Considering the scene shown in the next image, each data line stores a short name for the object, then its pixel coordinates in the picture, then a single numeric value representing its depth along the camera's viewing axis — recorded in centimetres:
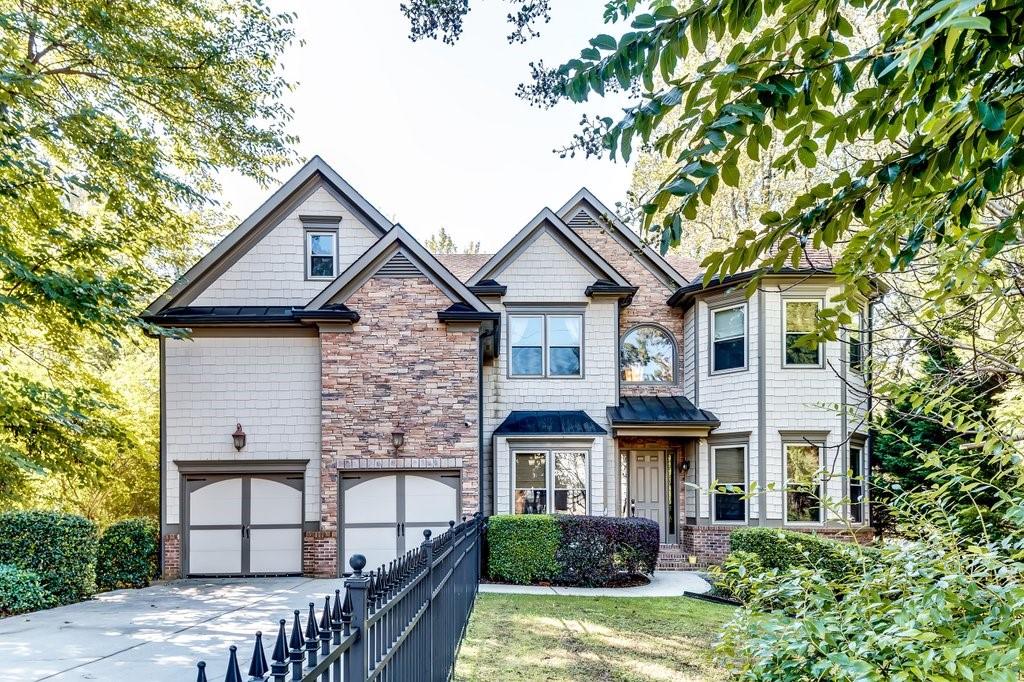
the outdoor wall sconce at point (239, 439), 1394
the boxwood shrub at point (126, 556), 1242
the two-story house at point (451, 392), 1349
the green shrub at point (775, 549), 1064
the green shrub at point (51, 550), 1027
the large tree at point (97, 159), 1026
